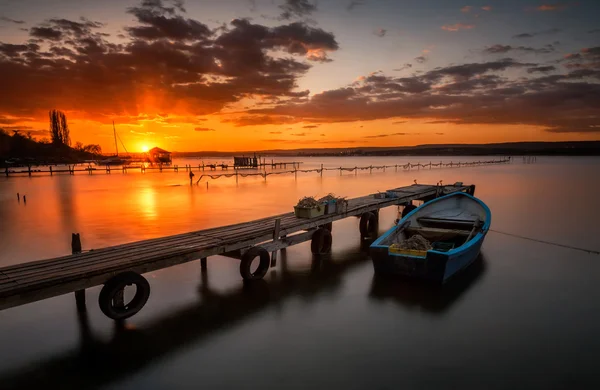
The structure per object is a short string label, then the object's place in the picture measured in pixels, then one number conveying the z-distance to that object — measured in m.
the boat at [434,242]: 10.48
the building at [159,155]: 124.50
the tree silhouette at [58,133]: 148.00
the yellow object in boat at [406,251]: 10.43
